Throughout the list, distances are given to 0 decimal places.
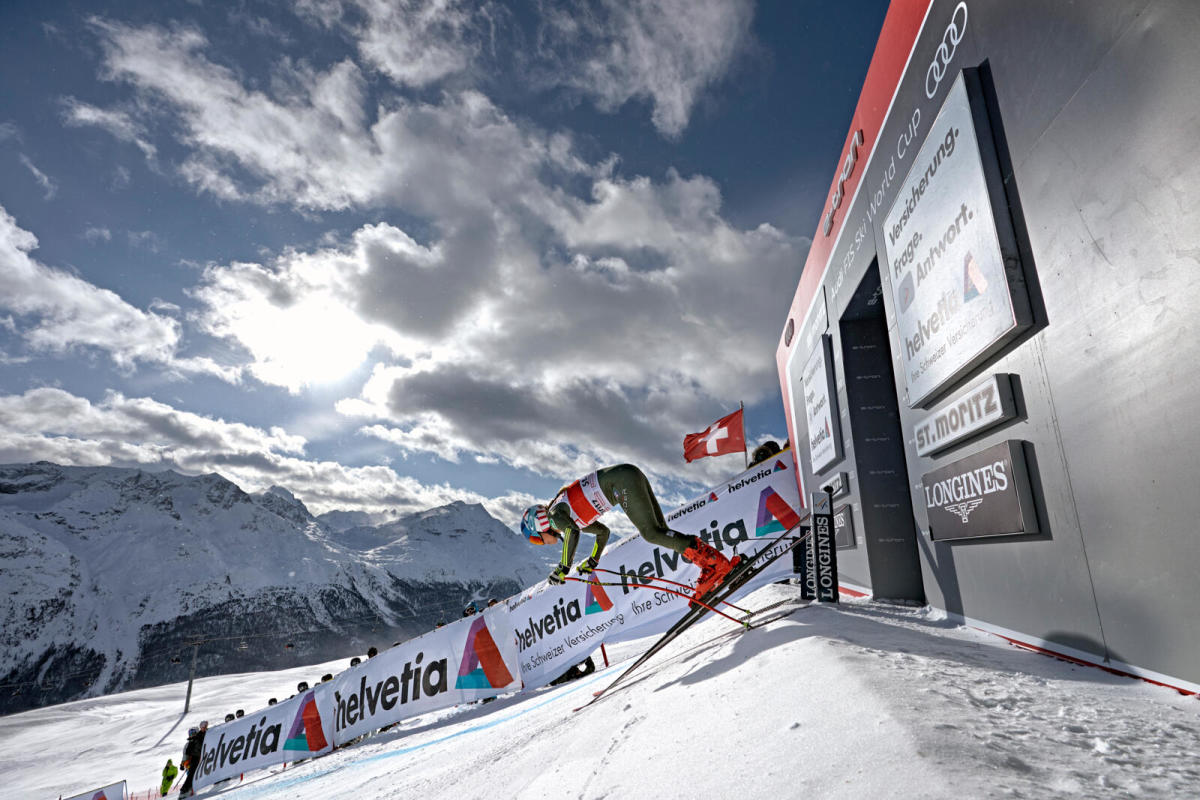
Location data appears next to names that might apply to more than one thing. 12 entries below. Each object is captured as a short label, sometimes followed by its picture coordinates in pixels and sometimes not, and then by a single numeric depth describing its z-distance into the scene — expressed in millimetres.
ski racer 6250
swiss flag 12422
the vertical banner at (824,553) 6059
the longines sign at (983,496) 3900
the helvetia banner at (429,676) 10477
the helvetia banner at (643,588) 9391
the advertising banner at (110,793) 13914
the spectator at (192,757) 14125
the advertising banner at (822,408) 8516
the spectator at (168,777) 16156
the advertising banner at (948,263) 3938
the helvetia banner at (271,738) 12148
